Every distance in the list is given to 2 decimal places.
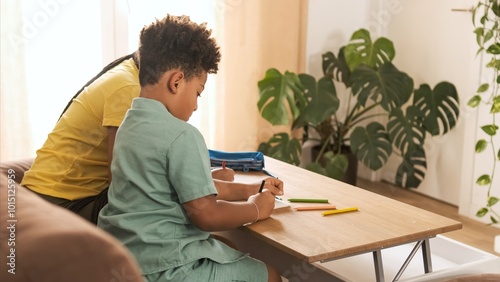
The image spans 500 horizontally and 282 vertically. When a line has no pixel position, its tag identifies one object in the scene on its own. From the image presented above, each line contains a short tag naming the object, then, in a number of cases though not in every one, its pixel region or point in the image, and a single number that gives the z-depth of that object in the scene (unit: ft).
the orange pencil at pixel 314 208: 6.40
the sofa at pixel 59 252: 3.29
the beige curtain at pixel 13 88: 11.19
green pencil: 6.63
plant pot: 14.46
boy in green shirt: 5.54
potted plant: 13.07
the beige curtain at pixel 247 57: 13.23
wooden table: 5.46
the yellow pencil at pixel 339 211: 6.25
